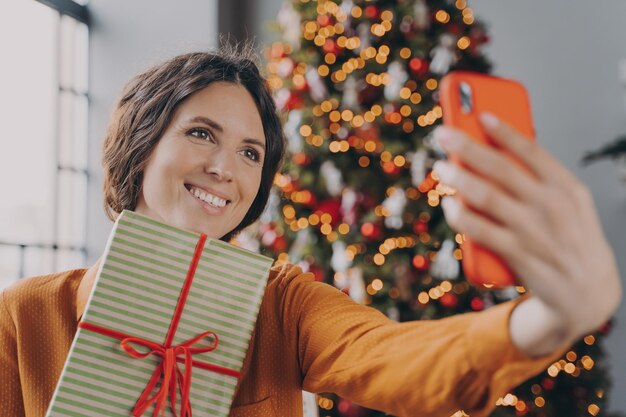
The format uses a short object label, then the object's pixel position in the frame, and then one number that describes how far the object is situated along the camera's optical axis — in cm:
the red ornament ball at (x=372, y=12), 306
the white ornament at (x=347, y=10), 312
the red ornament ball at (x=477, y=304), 281
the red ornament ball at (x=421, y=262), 284
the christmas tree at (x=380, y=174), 286
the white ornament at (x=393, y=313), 283
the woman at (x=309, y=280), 50
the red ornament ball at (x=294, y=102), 320
